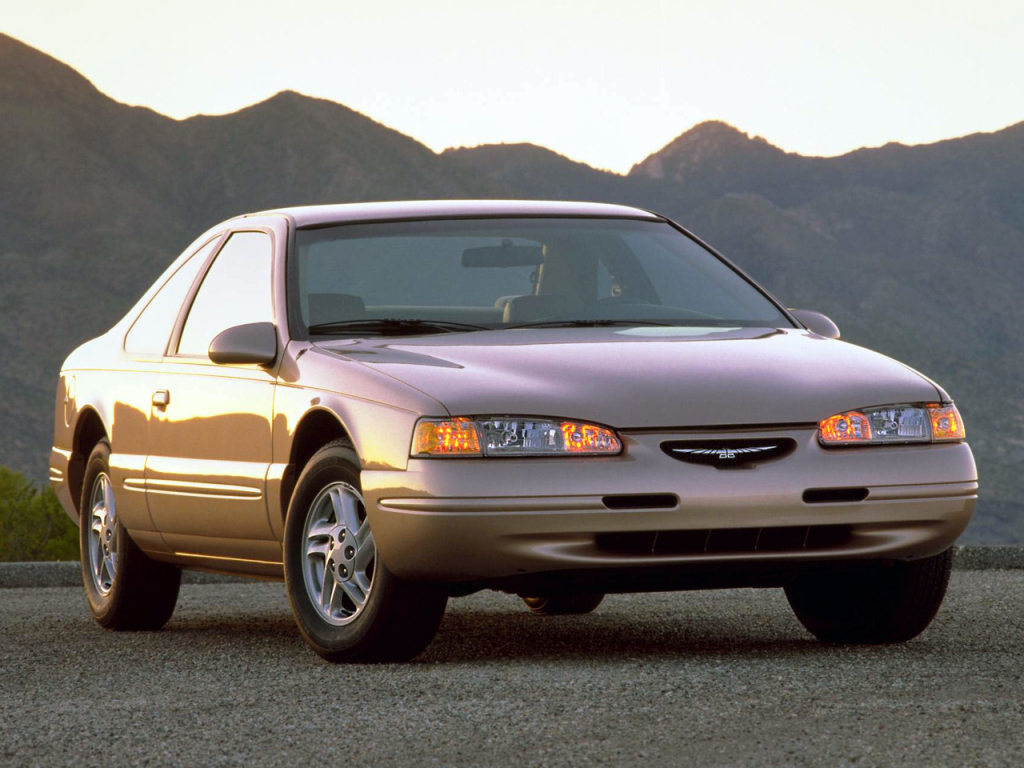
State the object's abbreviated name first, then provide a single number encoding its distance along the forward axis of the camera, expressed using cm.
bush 7192
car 1113
